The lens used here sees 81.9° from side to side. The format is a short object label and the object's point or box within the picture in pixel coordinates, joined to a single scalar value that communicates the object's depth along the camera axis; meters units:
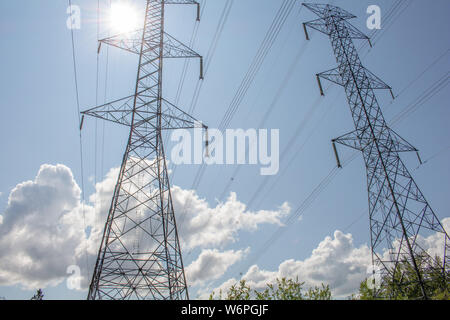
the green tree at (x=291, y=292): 22.27
